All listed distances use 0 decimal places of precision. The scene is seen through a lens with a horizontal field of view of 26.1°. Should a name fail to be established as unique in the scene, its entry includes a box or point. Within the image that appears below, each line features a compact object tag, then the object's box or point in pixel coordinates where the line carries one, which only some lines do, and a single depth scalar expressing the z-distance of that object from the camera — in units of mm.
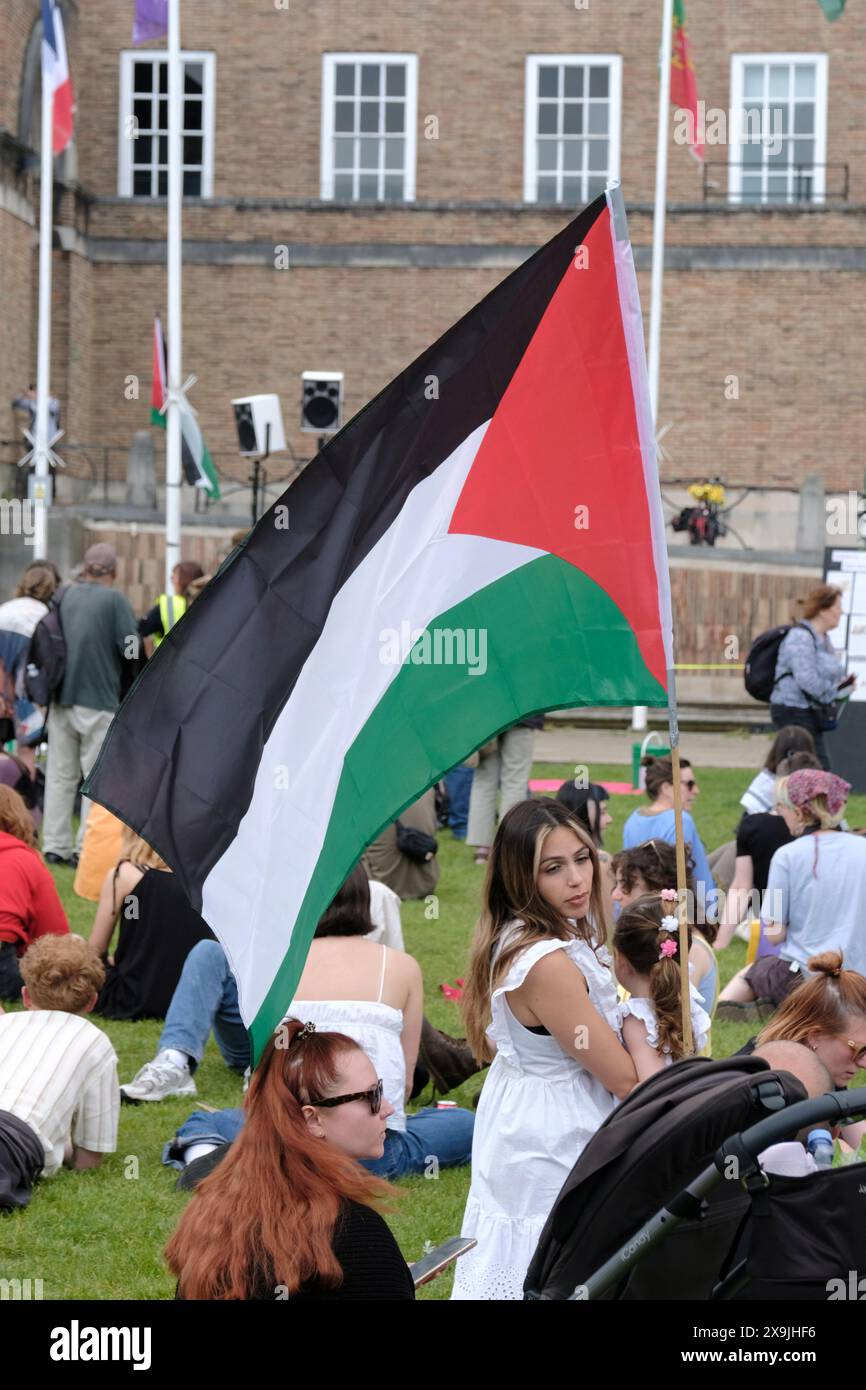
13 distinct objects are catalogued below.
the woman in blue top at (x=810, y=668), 12594
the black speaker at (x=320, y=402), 23328
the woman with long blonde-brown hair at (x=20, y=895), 8047
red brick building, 30953
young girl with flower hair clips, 4699
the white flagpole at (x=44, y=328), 20359
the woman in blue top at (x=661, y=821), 8883
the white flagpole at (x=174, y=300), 18141
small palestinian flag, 20328
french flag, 20109
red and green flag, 21531
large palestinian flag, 4074
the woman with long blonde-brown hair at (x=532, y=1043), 4516
